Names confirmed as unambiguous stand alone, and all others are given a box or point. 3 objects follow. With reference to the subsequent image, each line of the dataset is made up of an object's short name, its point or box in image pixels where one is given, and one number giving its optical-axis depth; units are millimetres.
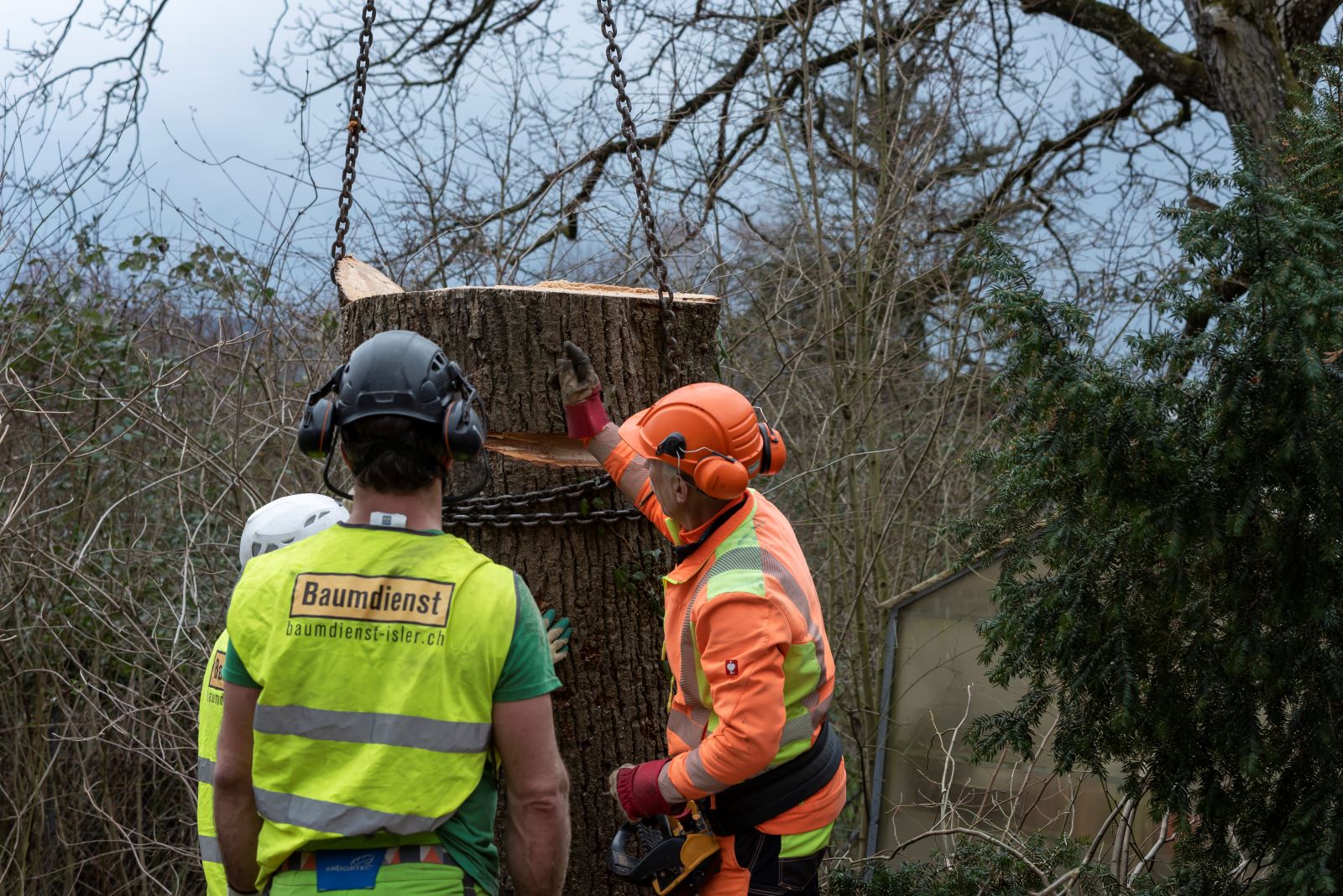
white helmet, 3320
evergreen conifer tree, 3604
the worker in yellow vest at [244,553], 2932
